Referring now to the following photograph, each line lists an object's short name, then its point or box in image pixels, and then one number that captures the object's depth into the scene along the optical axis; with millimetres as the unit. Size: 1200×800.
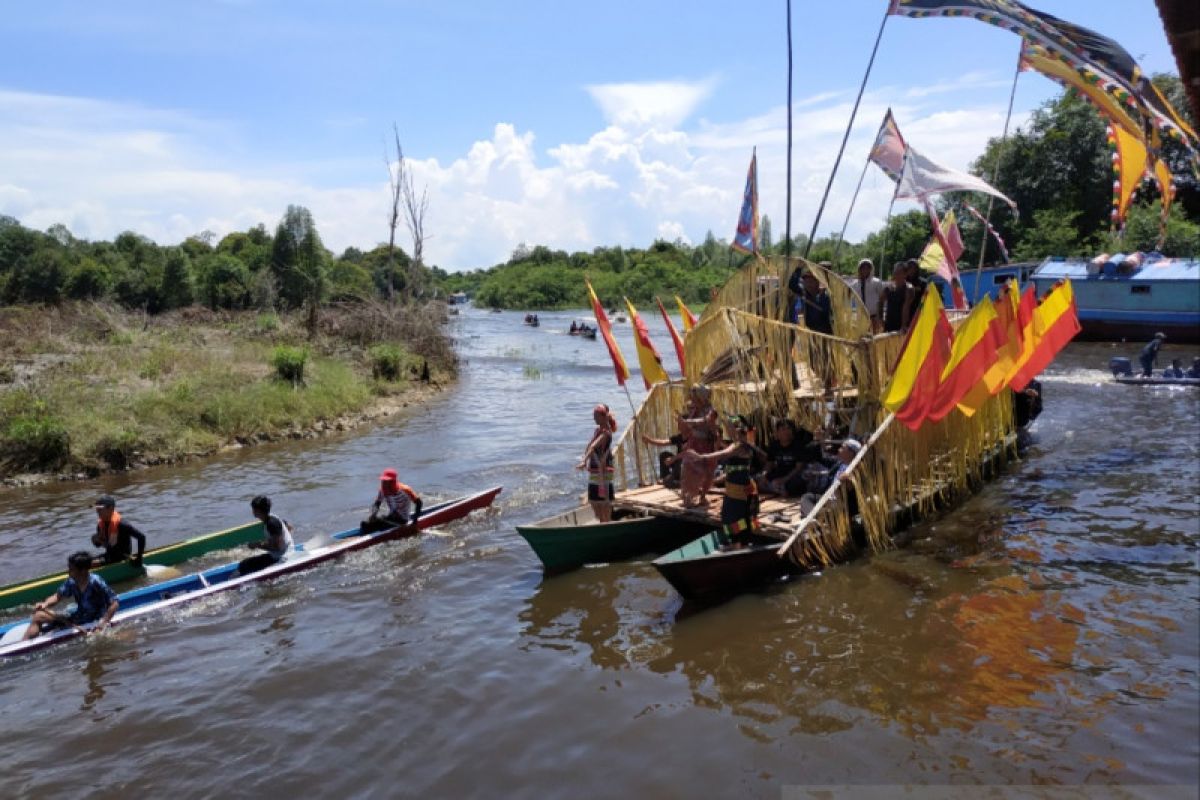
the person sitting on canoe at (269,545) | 10406
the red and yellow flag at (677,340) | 12386
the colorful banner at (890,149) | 12594
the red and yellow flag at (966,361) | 9250
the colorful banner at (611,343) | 12578
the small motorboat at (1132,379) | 22109
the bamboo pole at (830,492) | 8961
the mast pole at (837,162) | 11117
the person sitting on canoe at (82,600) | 8703
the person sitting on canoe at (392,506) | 11820
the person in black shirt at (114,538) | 10273
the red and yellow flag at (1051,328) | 11883
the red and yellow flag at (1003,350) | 9961
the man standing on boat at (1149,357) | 23036
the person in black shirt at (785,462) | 10898
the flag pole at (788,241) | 10572
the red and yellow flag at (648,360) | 12773
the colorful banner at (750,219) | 12977
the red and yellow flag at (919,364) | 8672
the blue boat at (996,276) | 33062
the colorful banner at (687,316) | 14275
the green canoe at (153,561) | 9789
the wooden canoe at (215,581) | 8648
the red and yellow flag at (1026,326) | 11420
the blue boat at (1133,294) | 30875
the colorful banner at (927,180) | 11742
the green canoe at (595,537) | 10039
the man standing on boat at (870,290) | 12086
